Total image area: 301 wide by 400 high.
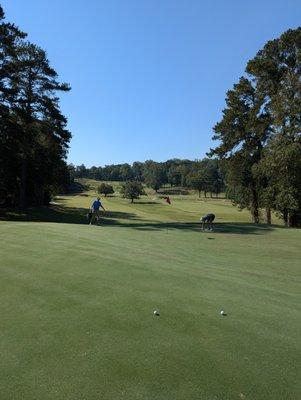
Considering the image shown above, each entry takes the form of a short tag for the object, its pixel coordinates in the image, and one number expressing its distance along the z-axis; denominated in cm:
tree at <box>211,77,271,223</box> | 4969
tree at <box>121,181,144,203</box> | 11512
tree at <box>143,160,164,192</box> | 19298
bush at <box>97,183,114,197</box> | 14162
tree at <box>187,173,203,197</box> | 16475
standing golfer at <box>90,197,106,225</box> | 3008
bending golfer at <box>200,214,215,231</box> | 2931
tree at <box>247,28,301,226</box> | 4112
